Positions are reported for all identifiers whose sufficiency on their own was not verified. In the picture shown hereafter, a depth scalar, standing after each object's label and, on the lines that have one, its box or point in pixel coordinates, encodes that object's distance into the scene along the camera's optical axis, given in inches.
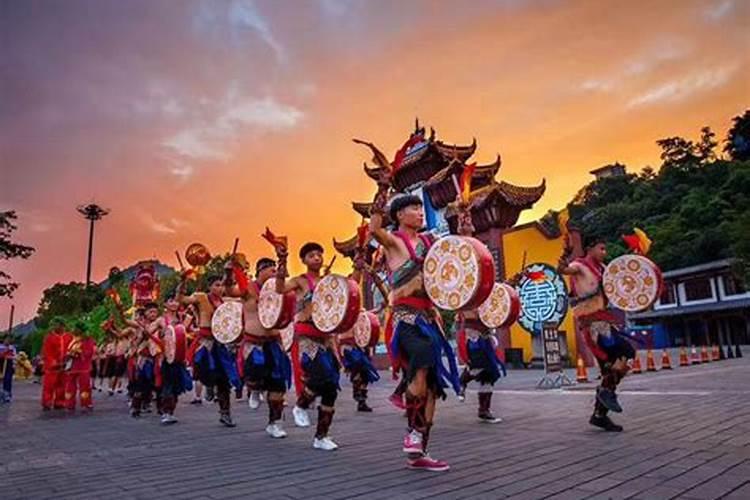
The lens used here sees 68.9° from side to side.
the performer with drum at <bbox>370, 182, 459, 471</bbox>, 164.4
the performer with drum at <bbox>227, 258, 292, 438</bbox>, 242.7
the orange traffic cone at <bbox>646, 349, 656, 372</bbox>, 630.9
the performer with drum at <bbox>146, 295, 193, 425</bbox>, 316.7
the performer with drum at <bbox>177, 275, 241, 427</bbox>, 293.9
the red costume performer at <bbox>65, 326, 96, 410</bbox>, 428.8
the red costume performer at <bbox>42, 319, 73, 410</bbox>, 438.0
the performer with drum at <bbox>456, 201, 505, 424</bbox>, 271.1
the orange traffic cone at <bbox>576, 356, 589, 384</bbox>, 516.0
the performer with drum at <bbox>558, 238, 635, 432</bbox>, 216.2
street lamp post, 1839.3
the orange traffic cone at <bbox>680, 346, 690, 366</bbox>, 750.1
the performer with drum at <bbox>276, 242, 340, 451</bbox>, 204.7
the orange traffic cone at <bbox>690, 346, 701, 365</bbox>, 783.7
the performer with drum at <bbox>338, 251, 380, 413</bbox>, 350.9
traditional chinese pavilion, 830.5
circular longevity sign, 637.9
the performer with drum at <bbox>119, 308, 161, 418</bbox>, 360.5
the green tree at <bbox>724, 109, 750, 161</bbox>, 1629.7
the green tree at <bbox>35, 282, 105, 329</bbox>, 1785.2
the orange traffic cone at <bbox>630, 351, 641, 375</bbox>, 612.6
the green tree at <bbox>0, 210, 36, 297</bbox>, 869.8
